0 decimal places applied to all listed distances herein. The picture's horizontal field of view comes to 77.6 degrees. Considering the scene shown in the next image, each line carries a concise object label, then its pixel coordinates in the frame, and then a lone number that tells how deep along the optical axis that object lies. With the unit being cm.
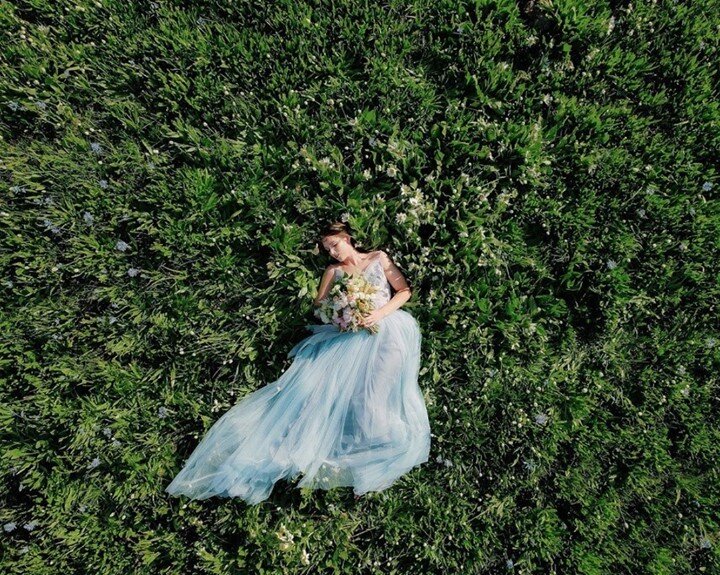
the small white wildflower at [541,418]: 363
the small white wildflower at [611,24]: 361
